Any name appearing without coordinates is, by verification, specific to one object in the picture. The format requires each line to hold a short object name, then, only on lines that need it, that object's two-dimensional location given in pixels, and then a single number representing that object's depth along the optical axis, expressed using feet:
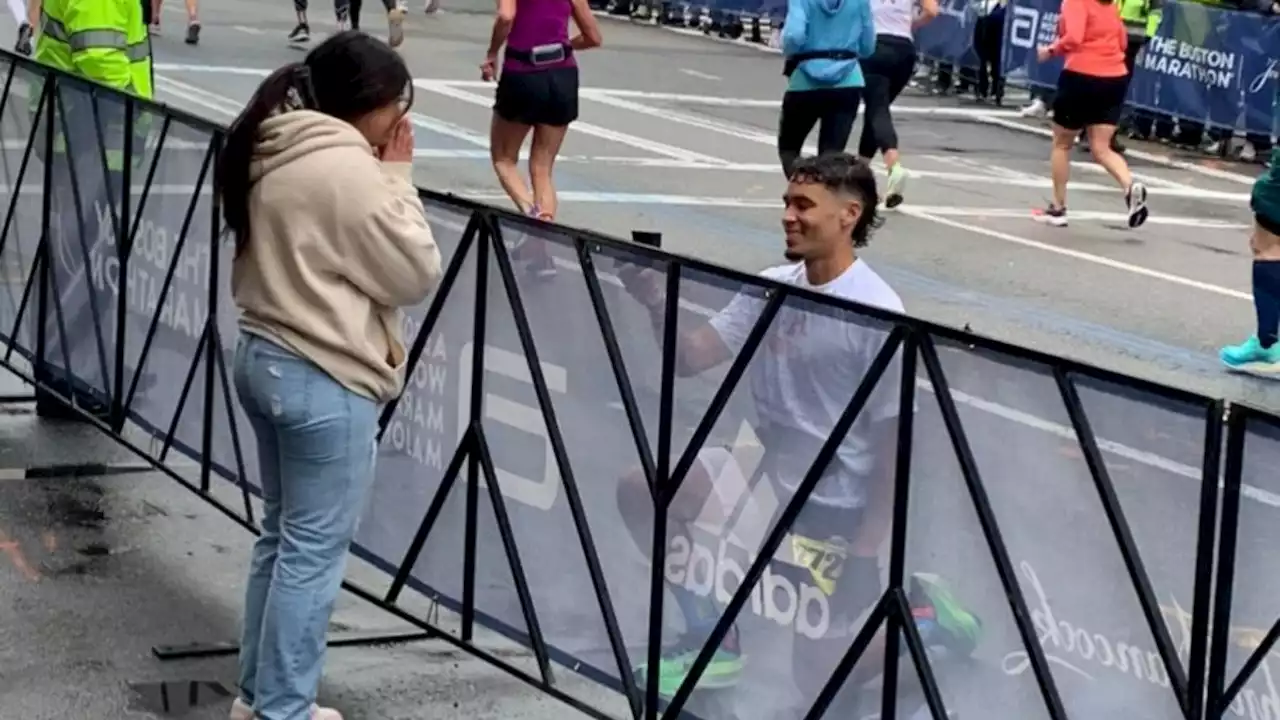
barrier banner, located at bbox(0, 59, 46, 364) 23.97
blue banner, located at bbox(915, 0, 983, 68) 77.61
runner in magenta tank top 34.27
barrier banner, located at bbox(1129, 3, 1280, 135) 63.36
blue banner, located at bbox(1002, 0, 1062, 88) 72.33
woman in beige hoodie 14.38
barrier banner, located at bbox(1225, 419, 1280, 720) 10.76
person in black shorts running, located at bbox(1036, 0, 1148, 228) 44.83
